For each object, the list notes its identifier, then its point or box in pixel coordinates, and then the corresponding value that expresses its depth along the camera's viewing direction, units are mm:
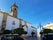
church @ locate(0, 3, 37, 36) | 12144
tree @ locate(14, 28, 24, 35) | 11250
